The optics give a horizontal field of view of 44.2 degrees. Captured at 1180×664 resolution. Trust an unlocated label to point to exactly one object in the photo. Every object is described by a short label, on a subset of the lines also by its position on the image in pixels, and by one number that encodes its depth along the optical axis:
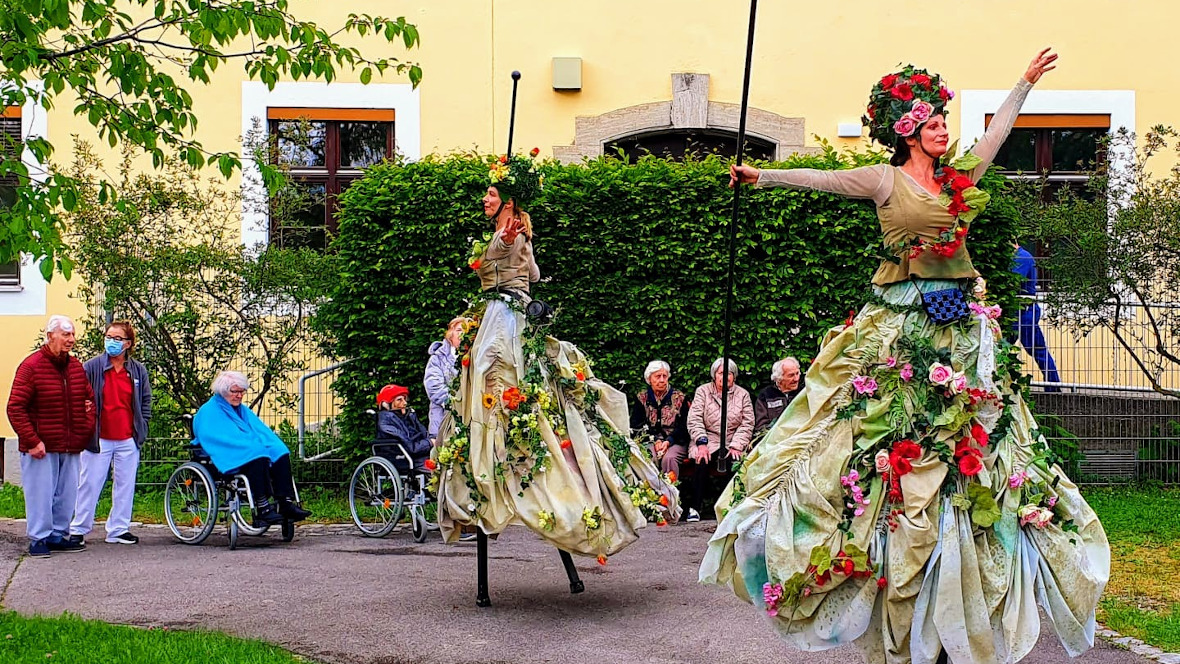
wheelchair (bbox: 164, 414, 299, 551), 10.38
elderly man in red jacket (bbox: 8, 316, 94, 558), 9.97
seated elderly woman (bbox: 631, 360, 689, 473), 11.53
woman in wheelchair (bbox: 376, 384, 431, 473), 10.92
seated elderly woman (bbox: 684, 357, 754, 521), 11.38
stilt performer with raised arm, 5.10
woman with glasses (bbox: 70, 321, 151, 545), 10.58
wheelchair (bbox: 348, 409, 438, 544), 10.62
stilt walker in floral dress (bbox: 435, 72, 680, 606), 7.34
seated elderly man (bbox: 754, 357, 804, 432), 11.38
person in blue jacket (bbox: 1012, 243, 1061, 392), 12.72
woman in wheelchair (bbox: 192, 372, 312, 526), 10.49
